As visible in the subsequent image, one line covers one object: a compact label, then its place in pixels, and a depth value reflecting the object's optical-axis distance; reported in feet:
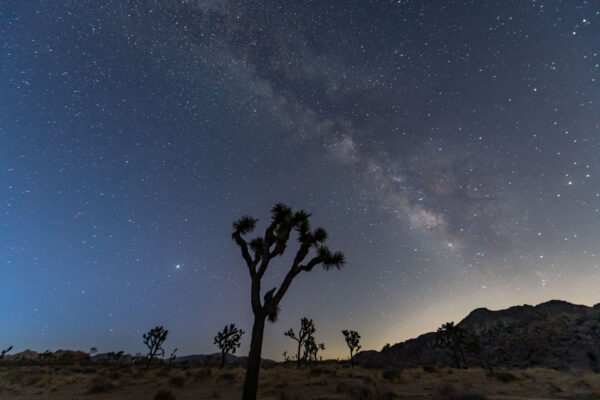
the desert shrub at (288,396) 32.40
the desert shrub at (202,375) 61.89
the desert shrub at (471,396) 23.35
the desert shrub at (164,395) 38.16
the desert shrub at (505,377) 54.86
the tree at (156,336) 113.09
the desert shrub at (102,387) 46.24
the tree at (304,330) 141.08
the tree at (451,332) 153.20
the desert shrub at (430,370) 78.18
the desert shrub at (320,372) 72.49
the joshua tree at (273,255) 36.17
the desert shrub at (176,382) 53.06
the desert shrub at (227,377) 59.30
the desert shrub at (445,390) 38.30
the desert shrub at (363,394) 31.77
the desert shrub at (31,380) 58.45
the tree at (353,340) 159.22
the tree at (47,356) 213.32
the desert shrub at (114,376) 64.13
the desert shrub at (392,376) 57.06
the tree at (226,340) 137.29
